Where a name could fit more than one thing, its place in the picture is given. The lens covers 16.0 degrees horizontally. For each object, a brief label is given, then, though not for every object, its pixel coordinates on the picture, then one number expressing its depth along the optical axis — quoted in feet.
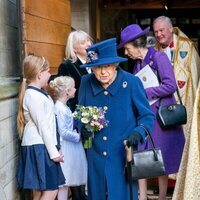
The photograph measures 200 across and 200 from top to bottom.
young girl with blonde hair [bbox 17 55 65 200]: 16.35
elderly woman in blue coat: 14.86
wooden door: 18.25
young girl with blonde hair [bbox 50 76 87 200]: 19.37
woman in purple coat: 19.09
